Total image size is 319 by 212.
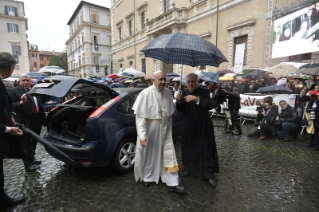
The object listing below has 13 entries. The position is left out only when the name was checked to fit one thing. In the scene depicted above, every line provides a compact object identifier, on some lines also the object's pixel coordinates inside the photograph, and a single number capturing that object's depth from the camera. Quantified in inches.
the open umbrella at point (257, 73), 401.5
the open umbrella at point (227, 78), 434.0
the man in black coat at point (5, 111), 88.0
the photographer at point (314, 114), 195.2
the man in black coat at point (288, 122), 225.1
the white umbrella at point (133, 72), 630.5
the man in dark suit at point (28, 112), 136.5
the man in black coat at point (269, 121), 233.9
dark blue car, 121.0
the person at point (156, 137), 113.7
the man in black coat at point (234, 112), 251.1
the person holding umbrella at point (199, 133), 125.8
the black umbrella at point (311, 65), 291.4
